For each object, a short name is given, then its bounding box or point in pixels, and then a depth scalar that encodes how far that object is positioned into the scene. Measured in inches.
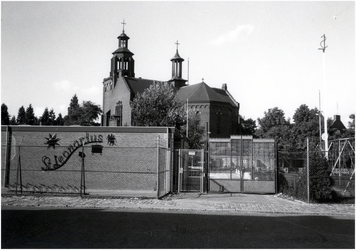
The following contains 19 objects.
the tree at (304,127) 2442.2
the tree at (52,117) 4012.1
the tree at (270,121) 3225.6
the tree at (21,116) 3614.7
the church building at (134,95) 2608.3
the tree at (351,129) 2538.9
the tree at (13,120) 3083.2
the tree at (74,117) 3755.7
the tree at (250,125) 3692.4
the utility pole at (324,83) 949.8
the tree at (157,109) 1702.8
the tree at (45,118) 3924.7
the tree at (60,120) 4344.0
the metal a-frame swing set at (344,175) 738.2
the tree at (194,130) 1824.6
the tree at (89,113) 3646.9
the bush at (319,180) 610.2
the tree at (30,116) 3638.3
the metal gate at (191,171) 749.3
